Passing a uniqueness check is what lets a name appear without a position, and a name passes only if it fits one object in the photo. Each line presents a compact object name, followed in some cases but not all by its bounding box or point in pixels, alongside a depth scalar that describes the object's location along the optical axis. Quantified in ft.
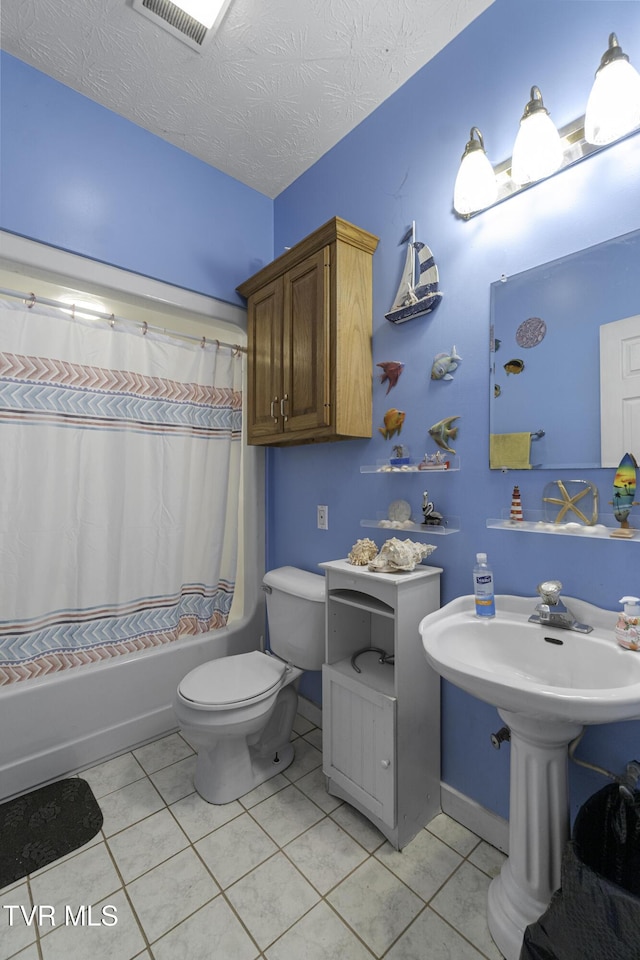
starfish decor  3.92
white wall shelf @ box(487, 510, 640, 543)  3.74
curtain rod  5.62
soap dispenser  3.30
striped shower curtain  5.60
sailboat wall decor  5.16
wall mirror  3.72
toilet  5.09
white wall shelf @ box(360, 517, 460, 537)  4.98
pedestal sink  3.20
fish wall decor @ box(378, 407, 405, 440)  5.58
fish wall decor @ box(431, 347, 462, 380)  4.96
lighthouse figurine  4.33
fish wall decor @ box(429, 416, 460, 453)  5.01
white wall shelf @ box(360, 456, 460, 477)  4.98
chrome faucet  3.78
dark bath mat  4.48
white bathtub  5.45
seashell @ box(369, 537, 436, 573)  4.75
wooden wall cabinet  5.60
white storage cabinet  4.57
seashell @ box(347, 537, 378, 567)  5.27
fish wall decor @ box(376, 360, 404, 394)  5.59
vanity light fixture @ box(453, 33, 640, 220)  3.49
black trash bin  2.53
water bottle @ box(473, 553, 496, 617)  4.20
